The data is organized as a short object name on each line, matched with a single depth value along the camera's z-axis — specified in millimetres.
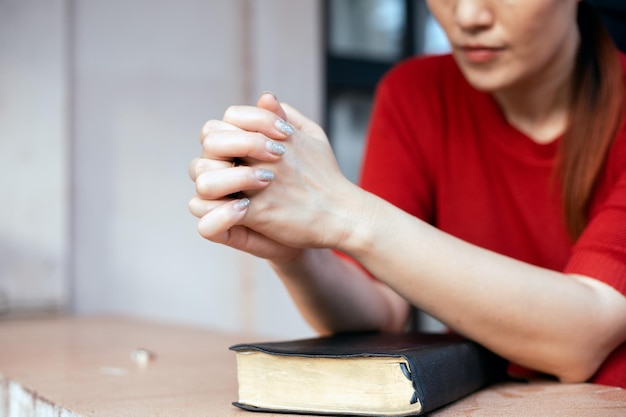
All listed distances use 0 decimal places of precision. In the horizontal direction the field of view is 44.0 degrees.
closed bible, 605
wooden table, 666
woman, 676
